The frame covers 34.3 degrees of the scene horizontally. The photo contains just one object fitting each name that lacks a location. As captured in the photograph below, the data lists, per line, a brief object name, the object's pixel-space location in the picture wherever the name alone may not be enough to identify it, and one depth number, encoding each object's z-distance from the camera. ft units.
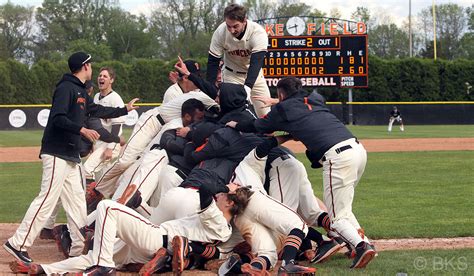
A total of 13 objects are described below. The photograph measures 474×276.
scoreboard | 111.96
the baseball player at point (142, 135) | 28.43
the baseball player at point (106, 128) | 35.73
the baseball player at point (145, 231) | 20.38
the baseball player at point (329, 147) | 23.22
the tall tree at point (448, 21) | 279.28
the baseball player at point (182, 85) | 29.33
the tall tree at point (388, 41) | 282.56
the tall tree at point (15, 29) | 239.99
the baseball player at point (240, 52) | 28.27
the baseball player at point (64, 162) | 23.77
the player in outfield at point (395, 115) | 122.75
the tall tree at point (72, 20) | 250.16
